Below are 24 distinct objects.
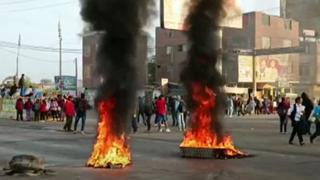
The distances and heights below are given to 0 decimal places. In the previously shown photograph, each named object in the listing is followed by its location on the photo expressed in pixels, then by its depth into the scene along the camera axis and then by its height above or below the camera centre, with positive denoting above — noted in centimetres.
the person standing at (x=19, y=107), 4055 -55
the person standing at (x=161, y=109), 2695 -41
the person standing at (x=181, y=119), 2756 -90
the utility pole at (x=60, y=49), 6362 +530
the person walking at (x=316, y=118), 2027 -56
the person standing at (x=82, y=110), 2655 -47
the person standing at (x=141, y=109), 2885 -47
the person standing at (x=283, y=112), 2606 -49
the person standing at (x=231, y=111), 4487 -83
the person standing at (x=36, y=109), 4000 -66
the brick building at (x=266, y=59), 6894 +480
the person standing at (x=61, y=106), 3714 -43
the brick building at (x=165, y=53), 8219 +643
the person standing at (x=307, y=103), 2353 -9
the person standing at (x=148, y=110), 2823 -48
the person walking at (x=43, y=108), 3948 -58
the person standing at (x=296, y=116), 2011 -50
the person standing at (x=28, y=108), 4056 -61
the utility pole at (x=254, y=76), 6328 +258
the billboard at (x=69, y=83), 4959 +132
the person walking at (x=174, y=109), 2903 -46
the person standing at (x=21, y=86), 4738 +101
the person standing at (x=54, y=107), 3916 -54
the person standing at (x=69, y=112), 2741 -58
